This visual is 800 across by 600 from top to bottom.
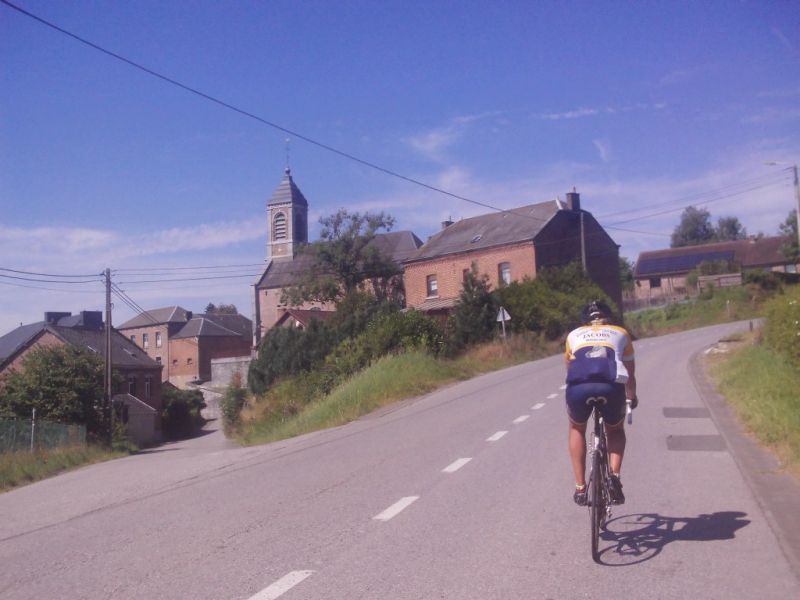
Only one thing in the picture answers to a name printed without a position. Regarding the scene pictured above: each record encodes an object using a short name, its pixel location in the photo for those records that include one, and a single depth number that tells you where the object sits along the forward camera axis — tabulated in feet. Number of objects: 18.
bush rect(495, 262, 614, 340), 122.11
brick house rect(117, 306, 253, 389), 252.01
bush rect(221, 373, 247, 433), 123.85
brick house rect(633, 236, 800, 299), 260.21
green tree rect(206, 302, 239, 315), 415.74
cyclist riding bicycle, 18.22
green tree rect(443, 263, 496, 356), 113.50
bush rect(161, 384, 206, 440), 180.24
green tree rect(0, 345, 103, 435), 106.52
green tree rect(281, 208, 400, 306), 202.08
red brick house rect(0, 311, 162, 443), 166.89
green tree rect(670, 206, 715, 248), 357.82
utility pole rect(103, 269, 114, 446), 107.04
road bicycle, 17.26
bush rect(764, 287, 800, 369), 41.65
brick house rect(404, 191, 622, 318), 163.73
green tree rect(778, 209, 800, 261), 228.22
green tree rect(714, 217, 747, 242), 353.51
